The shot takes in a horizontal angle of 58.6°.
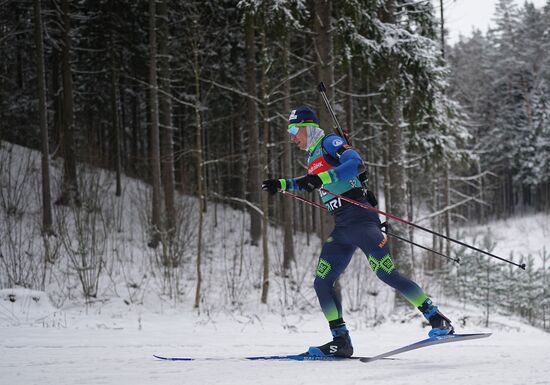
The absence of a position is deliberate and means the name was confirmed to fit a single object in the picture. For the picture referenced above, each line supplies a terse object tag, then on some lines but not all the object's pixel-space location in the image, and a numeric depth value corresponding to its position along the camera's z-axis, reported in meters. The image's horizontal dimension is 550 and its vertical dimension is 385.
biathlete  4.56
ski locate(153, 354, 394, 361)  4.73
